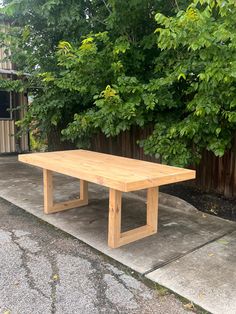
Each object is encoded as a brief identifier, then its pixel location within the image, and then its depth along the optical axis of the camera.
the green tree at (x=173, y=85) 3.08
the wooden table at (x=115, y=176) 2.88
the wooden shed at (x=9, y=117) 8.98
